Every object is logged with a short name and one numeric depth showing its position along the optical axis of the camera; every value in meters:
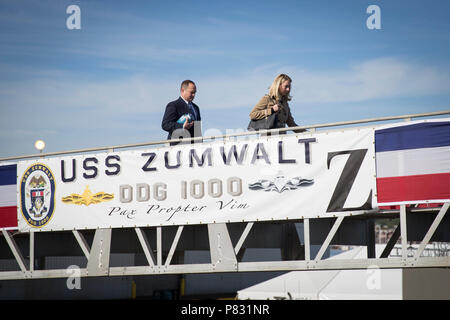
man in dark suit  13.09
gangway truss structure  11.11
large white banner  11.59
